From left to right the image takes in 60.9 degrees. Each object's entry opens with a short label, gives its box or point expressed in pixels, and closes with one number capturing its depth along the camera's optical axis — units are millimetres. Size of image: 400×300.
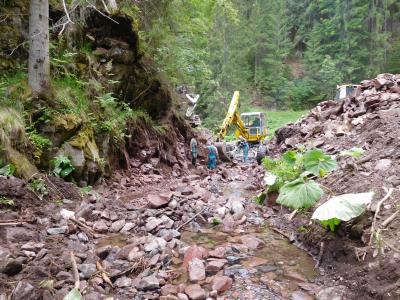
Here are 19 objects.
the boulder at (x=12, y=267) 3734
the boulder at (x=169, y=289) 3982
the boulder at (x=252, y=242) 5484
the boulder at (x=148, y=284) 4055
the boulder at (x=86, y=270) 4094
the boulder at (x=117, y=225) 5894
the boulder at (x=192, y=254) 4736
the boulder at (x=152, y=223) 5969
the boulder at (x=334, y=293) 3775
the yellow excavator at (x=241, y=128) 16078
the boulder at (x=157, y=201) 6941
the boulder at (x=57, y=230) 5050
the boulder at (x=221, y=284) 4047
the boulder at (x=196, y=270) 4293
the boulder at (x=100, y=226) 5688
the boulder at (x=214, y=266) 4500
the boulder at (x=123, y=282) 4094
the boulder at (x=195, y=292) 3877
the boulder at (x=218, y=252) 4947
